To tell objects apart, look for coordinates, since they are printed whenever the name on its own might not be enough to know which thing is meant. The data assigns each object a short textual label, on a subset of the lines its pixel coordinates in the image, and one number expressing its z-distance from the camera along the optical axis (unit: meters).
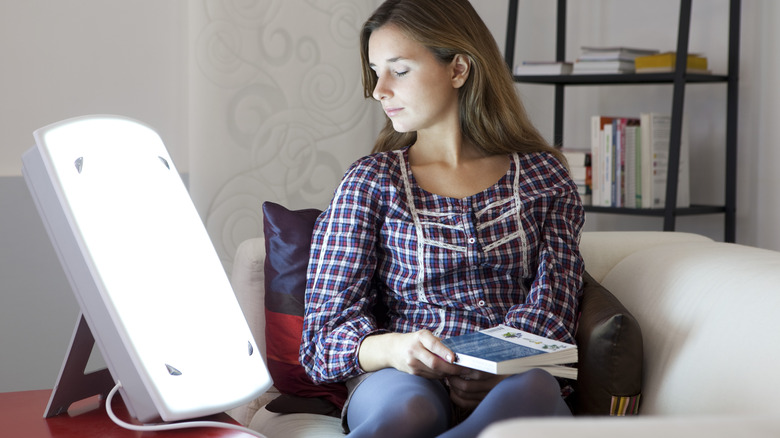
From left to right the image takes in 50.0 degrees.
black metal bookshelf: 2.54
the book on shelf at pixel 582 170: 2.81
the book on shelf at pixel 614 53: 2.68
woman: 1.48
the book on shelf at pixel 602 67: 2.68
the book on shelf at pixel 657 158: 2.67
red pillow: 1.58
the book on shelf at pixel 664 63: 2.60
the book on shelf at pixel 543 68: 2.80
